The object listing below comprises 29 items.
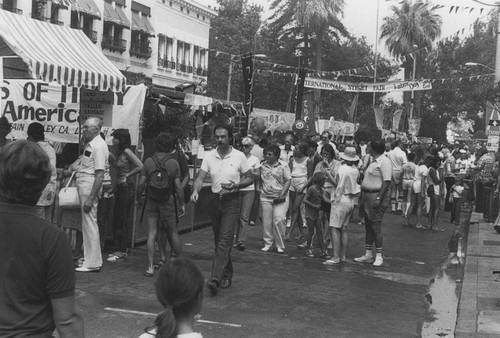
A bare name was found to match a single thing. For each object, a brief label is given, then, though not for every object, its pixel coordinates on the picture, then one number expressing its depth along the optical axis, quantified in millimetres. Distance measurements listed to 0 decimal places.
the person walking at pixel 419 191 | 16219
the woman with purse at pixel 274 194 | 11578
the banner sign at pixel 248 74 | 22264
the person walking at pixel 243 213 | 11664
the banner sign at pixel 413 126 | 52188
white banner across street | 28312
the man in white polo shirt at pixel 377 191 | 10773
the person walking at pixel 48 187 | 8531
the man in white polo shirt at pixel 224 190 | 8242
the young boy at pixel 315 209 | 11680
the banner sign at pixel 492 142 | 21698
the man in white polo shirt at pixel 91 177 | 8734
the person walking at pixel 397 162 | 17969
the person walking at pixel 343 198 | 10734
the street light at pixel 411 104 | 60650
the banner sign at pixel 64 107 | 10617
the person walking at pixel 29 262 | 2885
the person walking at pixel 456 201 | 17766
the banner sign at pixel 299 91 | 25375
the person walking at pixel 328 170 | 11594
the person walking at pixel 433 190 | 16016
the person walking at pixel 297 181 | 13045
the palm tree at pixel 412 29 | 59969
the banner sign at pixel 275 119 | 27172
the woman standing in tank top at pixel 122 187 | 9844
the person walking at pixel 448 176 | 20281
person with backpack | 8938
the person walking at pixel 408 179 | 16969
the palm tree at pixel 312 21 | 52681
